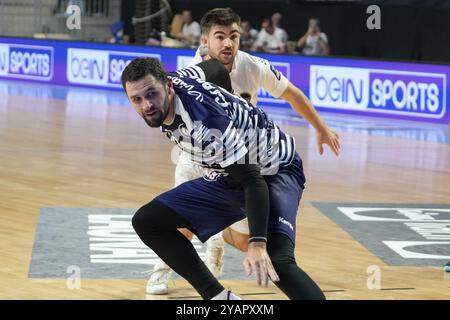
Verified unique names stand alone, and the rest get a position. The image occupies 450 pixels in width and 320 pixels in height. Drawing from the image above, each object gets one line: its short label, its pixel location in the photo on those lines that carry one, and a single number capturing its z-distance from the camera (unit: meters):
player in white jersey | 7.24
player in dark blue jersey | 5.69
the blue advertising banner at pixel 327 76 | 20.73
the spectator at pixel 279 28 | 25.64
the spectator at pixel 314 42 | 24.72
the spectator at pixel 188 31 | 27.52
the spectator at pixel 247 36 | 26.15
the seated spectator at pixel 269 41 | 25.36
